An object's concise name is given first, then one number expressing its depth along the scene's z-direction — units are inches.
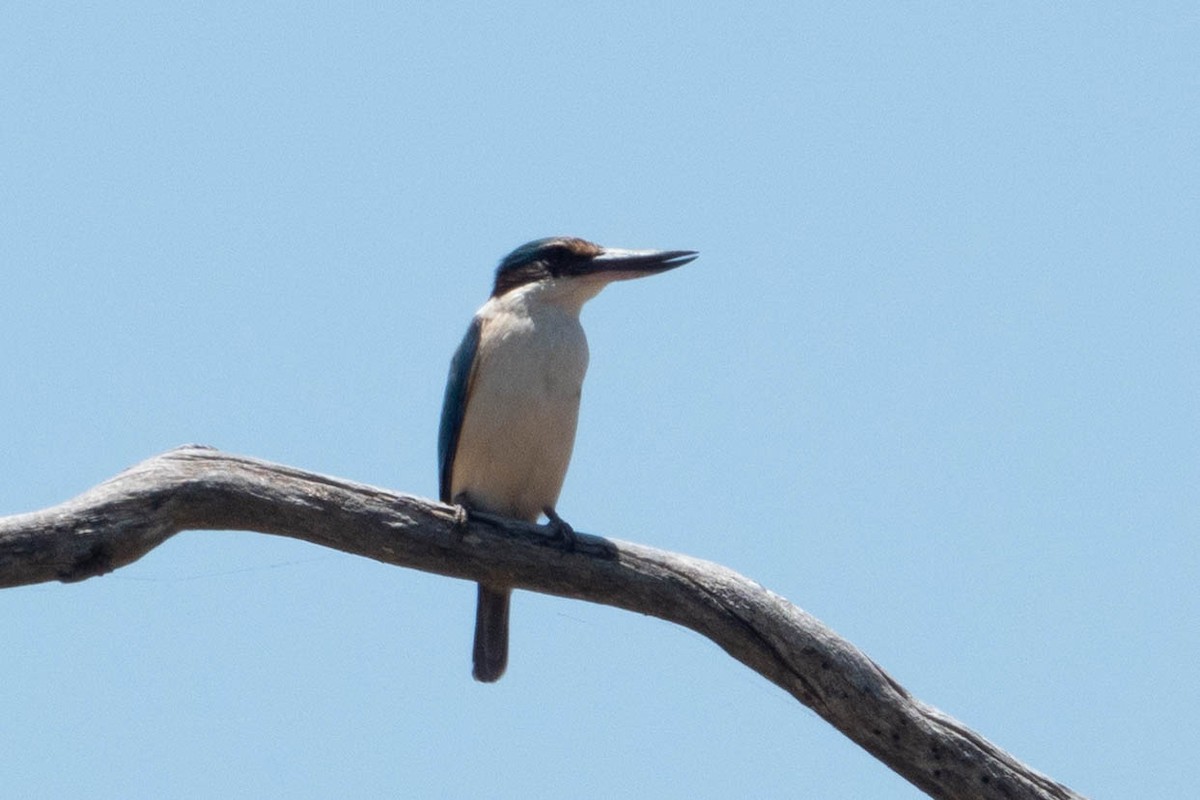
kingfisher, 538.9
